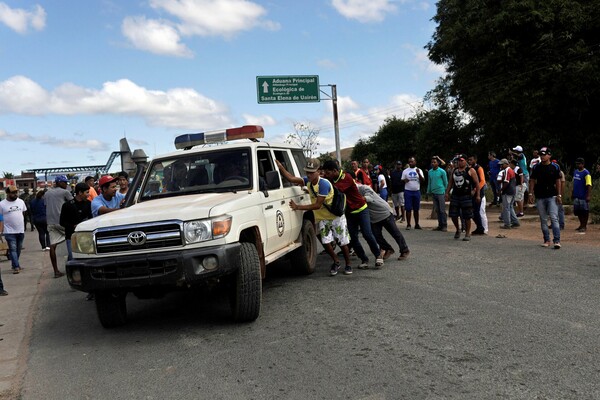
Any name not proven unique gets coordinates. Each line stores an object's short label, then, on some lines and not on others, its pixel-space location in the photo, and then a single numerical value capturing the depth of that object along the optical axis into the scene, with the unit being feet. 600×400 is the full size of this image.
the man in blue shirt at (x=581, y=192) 35.32
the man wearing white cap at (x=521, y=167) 44.19
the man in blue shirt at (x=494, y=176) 46.82
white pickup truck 15.85
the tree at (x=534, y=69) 75.31
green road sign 77.61
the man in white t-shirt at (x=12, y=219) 32.78
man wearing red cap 24.52
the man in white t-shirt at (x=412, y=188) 41.37
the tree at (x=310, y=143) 136.12
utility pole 77.92
